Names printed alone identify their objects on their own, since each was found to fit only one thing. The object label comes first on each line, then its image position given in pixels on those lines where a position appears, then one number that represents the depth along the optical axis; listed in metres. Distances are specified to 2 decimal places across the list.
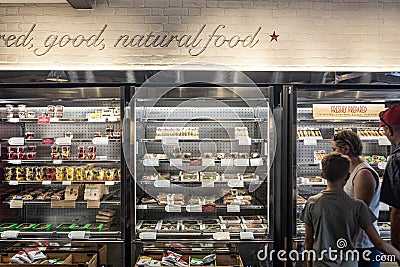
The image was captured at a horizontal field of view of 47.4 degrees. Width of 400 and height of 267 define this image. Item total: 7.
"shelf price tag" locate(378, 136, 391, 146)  4.29
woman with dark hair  3.33
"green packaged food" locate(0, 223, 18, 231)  4.27
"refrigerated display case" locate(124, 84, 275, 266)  4.12
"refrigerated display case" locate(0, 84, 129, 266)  4.17
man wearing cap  3.11
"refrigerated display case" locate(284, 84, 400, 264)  4.05
